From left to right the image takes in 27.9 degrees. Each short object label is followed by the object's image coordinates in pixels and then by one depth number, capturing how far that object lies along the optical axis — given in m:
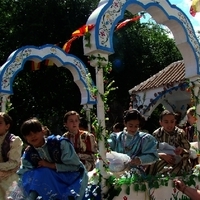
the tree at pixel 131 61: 18.67
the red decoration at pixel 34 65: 8.70
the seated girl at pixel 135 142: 4.55
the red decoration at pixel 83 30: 4.33
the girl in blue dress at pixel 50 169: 3.73
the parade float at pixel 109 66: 4.25
